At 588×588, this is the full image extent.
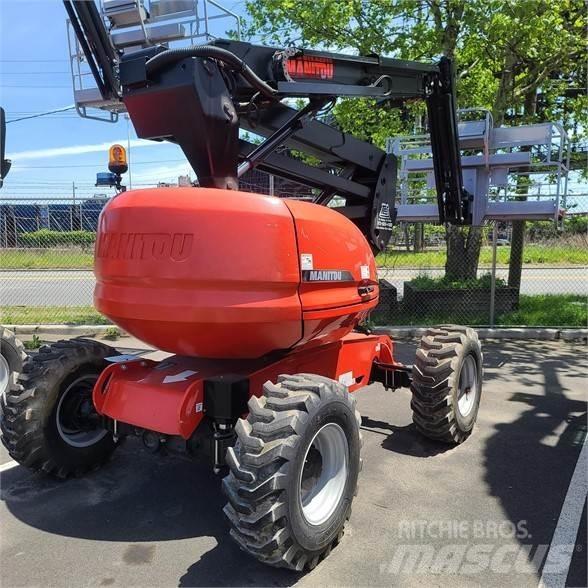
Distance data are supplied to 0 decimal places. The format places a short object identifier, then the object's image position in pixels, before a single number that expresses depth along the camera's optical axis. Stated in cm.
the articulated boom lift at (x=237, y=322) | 304
